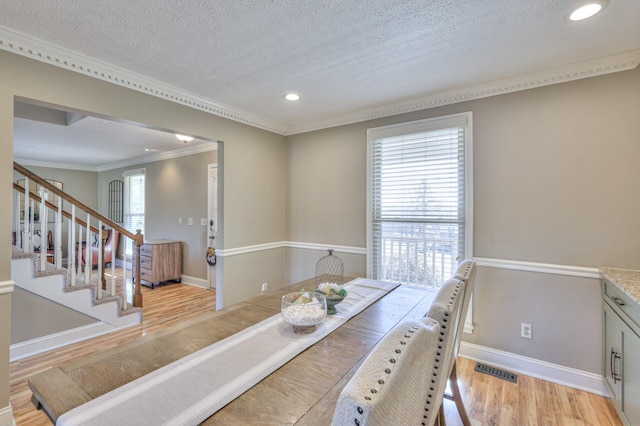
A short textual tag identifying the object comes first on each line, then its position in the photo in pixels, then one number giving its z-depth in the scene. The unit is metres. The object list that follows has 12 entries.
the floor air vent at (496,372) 2.31
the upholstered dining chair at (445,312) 0.98
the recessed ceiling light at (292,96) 2.73
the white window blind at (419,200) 2.65
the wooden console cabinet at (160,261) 4.95
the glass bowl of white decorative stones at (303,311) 1.37
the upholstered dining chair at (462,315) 1.49
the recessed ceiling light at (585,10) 1.51
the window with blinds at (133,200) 6.15
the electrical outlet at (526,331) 2.35
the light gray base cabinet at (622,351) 1.56
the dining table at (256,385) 0.85
